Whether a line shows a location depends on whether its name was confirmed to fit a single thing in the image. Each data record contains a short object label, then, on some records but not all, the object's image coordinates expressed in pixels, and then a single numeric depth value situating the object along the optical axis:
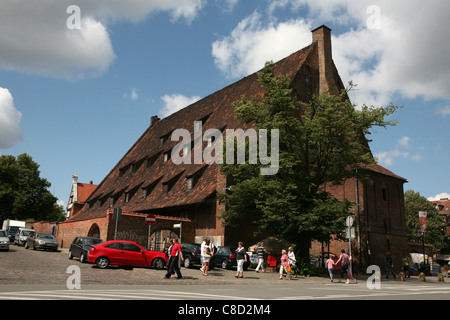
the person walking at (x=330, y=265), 19.97
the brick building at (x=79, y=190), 82.44
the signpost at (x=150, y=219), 20.80
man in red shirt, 16.34
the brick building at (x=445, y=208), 89.69
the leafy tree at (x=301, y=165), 22.48
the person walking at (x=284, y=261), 20.59
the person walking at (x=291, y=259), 21.44
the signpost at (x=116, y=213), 21.63
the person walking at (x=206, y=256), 18.59
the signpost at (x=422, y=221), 39.74
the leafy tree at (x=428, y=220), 63.66
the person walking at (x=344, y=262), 20.05
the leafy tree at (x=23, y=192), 58.03
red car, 19.27
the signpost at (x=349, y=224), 20.44
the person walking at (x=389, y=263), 26.53
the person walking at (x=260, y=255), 23.14
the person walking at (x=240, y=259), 19.78
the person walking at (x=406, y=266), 30.70
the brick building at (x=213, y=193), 28.59
